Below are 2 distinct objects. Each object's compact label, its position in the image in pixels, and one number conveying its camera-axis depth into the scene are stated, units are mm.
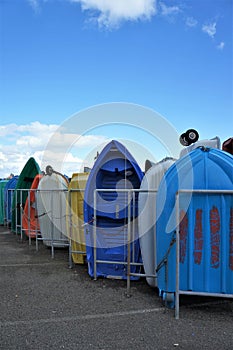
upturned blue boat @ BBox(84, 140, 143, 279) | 5414
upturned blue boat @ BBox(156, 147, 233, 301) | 3719
